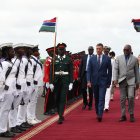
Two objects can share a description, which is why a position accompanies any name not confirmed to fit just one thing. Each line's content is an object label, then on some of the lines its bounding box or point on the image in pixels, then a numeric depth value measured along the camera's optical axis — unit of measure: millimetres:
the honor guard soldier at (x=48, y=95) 17219
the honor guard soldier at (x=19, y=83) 12891
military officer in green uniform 15523
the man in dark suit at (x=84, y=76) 19453
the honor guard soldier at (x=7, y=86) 12066
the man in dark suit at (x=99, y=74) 15883
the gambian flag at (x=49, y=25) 18406
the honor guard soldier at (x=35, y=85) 14844
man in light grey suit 15609
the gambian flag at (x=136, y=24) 19297
